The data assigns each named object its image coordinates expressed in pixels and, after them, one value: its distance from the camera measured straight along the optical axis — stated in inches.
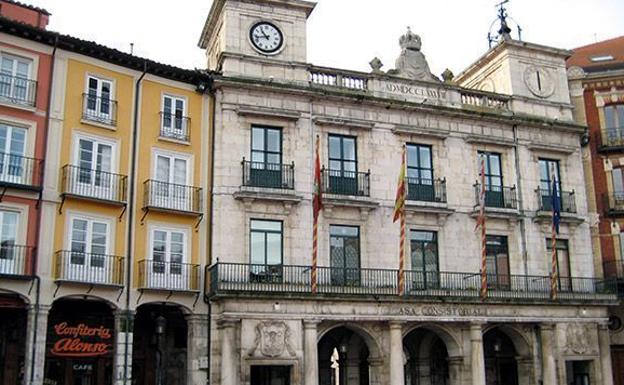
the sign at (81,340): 890.1
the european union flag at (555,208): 1111.0
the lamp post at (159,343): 920.3
